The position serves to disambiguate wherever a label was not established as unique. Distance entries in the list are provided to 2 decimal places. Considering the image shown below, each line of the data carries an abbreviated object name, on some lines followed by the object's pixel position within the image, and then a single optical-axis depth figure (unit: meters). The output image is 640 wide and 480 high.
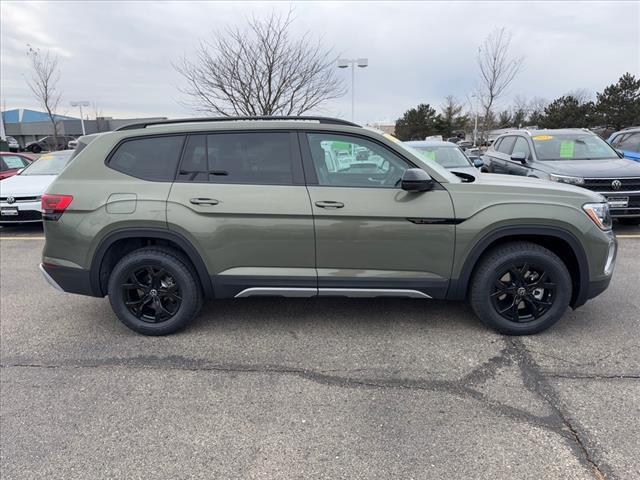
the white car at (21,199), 8.22
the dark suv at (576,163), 6.87
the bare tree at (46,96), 24.30
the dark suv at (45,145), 37.75
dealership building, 54.75
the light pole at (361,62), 19.23
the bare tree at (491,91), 23.19
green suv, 3.48
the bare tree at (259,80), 14.62
